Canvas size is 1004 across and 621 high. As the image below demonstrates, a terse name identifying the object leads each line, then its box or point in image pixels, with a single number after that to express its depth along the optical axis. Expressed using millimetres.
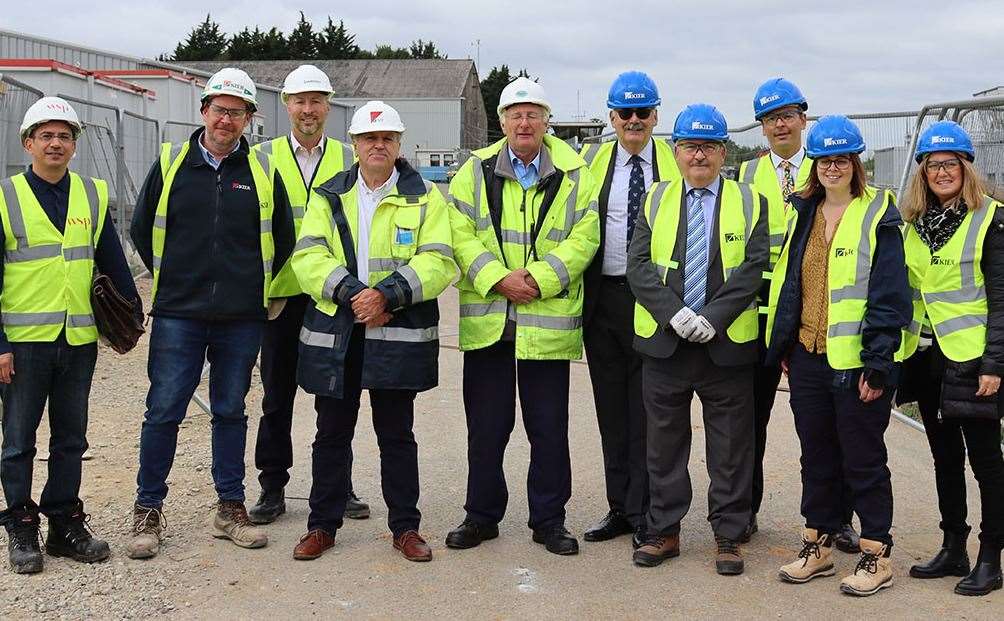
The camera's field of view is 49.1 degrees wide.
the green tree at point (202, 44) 84750
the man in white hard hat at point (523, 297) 5434
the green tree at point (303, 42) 82812
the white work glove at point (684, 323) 5094
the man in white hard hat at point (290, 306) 5922
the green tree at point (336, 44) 84625
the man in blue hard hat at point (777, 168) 5562
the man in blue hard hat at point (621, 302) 5602
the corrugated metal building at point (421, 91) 55062
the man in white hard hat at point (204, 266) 5418
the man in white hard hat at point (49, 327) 5047
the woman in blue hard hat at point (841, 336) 4797
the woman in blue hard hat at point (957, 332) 4805
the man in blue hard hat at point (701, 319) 5168
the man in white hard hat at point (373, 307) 5242
